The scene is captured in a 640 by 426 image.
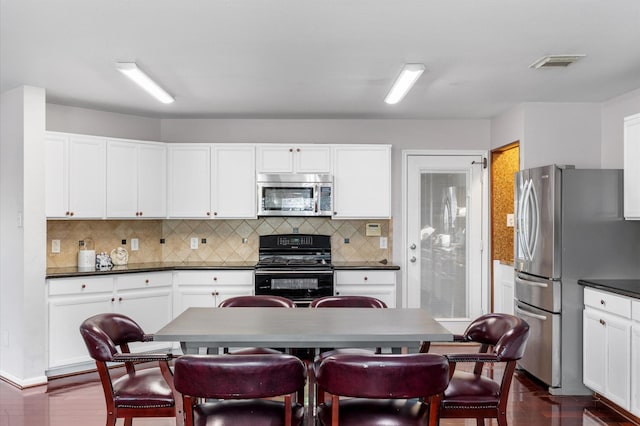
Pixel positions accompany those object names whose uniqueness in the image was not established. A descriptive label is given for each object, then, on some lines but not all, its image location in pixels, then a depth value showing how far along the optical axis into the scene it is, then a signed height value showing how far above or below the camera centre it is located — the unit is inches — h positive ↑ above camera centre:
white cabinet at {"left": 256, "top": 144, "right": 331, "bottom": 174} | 218.4 +24.2
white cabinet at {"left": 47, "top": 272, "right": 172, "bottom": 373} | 178.2 -31.6
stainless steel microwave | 216.7 +9.7
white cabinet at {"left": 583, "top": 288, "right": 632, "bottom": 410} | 139.7 -35.9
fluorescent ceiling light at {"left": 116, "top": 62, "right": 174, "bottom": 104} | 142.2 +40.7
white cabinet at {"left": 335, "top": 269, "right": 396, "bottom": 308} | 212.1 -25.9
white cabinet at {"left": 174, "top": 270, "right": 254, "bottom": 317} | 209.8 -27.5
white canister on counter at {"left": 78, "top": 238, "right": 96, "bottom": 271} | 200.1 -15.3
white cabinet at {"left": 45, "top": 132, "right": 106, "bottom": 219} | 184.2 +15.1
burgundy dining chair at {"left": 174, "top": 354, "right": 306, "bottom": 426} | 78.0 -23.7
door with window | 231.5 -7.8
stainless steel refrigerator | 162.9 -10.1
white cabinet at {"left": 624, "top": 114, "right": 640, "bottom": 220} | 148.0 +14.3
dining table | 97.2 -21.9
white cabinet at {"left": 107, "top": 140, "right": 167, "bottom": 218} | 201.9 +15.2
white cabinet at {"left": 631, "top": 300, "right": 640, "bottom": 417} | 134.6 -36.6
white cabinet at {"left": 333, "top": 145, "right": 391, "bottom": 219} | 219.3 +16.0
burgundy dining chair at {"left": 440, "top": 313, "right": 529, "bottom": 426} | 95.8 -32.6
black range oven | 204.8 -24.3
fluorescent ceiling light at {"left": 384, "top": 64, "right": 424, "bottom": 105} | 146.1 +40.7
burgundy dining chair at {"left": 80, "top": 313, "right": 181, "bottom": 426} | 97.3 -32.8
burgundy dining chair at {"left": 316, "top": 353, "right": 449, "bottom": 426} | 77.4 -23.6
